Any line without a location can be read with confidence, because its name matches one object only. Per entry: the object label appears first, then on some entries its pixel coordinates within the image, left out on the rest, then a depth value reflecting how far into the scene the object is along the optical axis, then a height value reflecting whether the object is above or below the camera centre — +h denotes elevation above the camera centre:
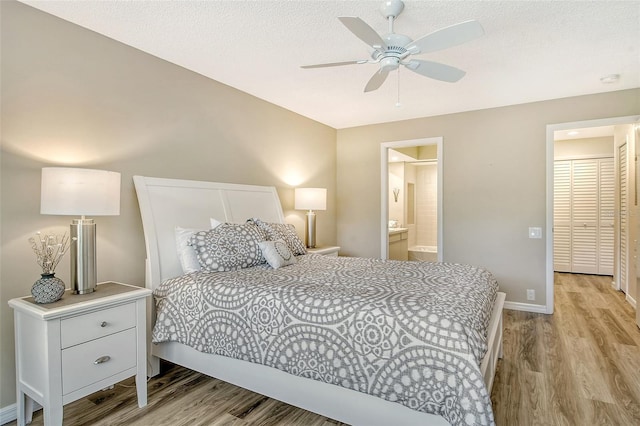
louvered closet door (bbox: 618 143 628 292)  4.77 -0.05
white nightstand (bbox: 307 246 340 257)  4.18 -0.48
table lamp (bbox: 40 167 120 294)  1.98 +0.04
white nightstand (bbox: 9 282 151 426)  1.82 -0.76
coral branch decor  1.91 -0.30
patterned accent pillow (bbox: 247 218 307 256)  3.19 -0.23
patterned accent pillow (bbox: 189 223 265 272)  2.61 -0.28
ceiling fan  1.85 +0.94
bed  1.74 -0.60
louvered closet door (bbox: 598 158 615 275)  6.10 -0.11
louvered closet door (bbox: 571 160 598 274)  6.24 -0.12
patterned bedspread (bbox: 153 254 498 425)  1.56 -0.61
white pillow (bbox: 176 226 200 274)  2.66 -0.32
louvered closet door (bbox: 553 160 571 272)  6.43 -0.08
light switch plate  4.15 -0.26
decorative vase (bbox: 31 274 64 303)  1.90 -0.43
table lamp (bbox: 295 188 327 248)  4.31 +0.13
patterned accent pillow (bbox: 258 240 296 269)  2.85 -0.35
